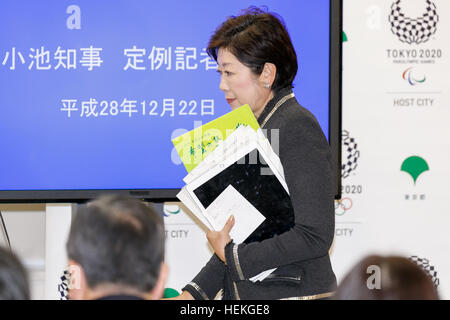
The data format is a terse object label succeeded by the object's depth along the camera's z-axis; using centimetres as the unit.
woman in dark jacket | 373
